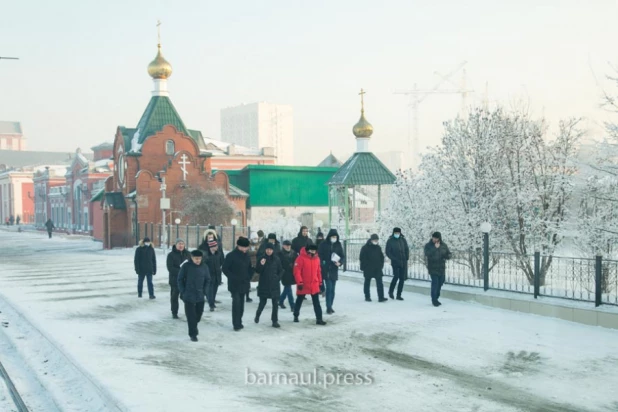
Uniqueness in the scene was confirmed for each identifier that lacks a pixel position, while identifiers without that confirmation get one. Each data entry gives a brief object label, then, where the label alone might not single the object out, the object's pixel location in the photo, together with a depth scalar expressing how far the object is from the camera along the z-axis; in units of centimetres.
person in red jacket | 1187
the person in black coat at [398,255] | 1456
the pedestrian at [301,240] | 1438
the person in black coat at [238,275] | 1130
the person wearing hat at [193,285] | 1060
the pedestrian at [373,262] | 1448
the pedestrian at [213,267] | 1303
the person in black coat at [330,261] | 1334
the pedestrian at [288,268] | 1328
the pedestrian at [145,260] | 1513
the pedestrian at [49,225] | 5207
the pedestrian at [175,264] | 1284
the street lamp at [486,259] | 1438
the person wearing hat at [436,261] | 1379
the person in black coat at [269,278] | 1161
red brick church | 3941
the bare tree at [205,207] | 3897
